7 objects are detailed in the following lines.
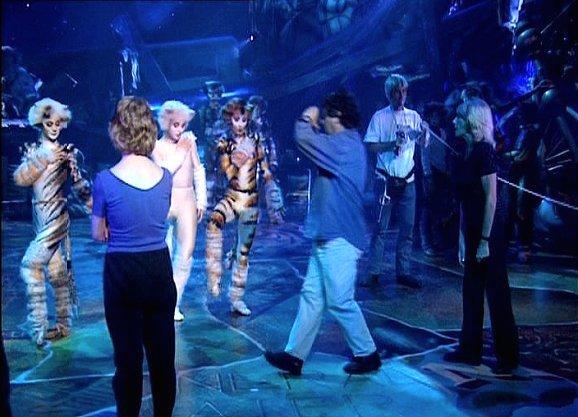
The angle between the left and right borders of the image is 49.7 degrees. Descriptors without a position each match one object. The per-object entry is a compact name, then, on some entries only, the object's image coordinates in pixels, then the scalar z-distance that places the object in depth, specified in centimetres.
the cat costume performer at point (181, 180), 531
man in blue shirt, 418
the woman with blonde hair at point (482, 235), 417
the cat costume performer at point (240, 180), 566
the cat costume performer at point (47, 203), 476
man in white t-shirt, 672
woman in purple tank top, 302
